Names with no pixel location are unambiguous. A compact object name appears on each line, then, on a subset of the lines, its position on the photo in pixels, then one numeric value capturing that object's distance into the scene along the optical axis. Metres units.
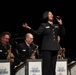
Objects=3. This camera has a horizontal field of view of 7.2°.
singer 10.95
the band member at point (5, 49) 13.17
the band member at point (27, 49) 13.86
